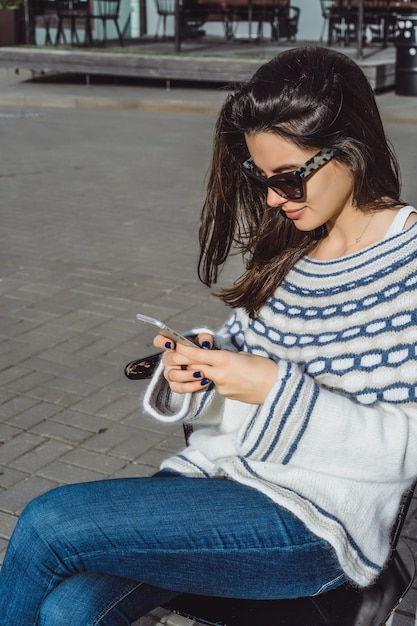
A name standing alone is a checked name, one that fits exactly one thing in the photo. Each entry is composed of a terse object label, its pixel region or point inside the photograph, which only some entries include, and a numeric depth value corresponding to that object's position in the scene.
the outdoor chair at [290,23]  19.70
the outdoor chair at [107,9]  18.73
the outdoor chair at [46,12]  18.69
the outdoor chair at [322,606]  1.81
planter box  19.25
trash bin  13.07
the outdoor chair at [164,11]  19.80
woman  1.81
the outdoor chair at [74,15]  18.06
